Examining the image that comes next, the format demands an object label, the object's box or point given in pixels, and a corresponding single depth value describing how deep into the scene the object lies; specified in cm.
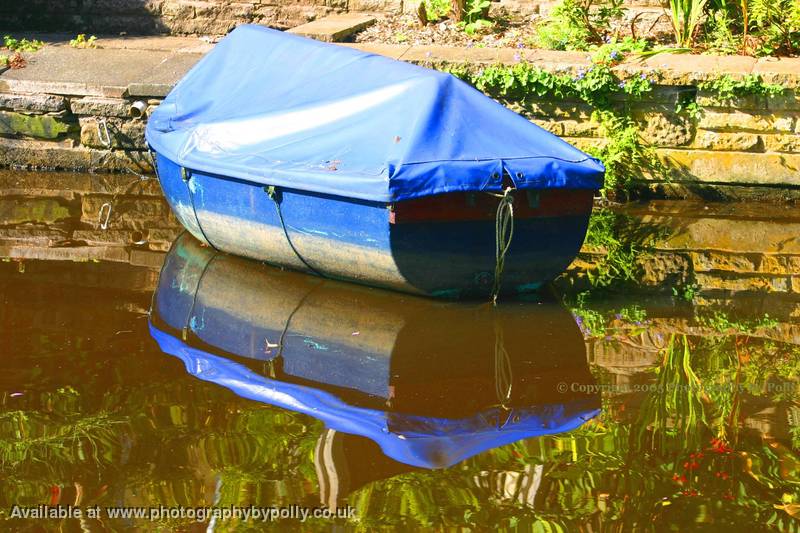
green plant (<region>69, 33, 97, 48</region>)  1792
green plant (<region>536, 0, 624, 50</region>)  1635
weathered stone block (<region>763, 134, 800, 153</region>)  1495
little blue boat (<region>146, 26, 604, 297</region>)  1072
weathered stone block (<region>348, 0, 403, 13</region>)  1884
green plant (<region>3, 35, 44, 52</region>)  1740
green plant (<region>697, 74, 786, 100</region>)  1460
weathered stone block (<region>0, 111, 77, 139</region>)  1638
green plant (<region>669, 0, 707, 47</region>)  1580
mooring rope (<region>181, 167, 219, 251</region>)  1251
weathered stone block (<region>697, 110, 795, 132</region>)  1489
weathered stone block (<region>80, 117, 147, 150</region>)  1623
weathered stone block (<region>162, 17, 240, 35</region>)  1907
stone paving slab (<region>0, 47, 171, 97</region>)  1615
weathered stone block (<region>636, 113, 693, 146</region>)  1514
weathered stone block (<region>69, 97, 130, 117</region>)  1607
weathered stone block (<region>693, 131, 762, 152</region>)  1504
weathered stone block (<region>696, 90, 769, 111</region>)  1487
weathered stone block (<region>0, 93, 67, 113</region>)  1622
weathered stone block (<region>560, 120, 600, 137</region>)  1537
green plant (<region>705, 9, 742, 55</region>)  1591
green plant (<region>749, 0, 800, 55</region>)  1552
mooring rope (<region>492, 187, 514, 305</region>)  1064
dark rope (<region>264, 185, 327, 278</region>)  1154
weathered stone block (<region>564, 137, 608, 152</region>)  1535
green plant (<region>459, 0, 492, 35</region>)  1721
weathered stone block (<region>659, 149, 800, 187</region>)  1505
